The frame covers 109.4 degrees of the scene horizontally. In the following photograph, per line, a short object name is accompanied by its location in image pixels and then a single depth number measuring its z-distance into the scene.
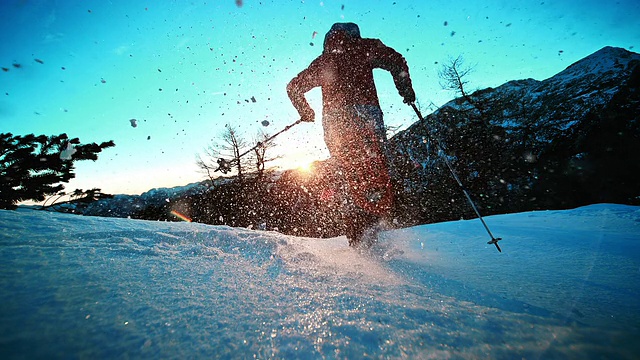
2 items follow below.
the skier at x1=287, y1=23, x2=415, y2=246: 2.68
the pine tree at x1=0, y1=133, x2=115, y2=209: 4.96
